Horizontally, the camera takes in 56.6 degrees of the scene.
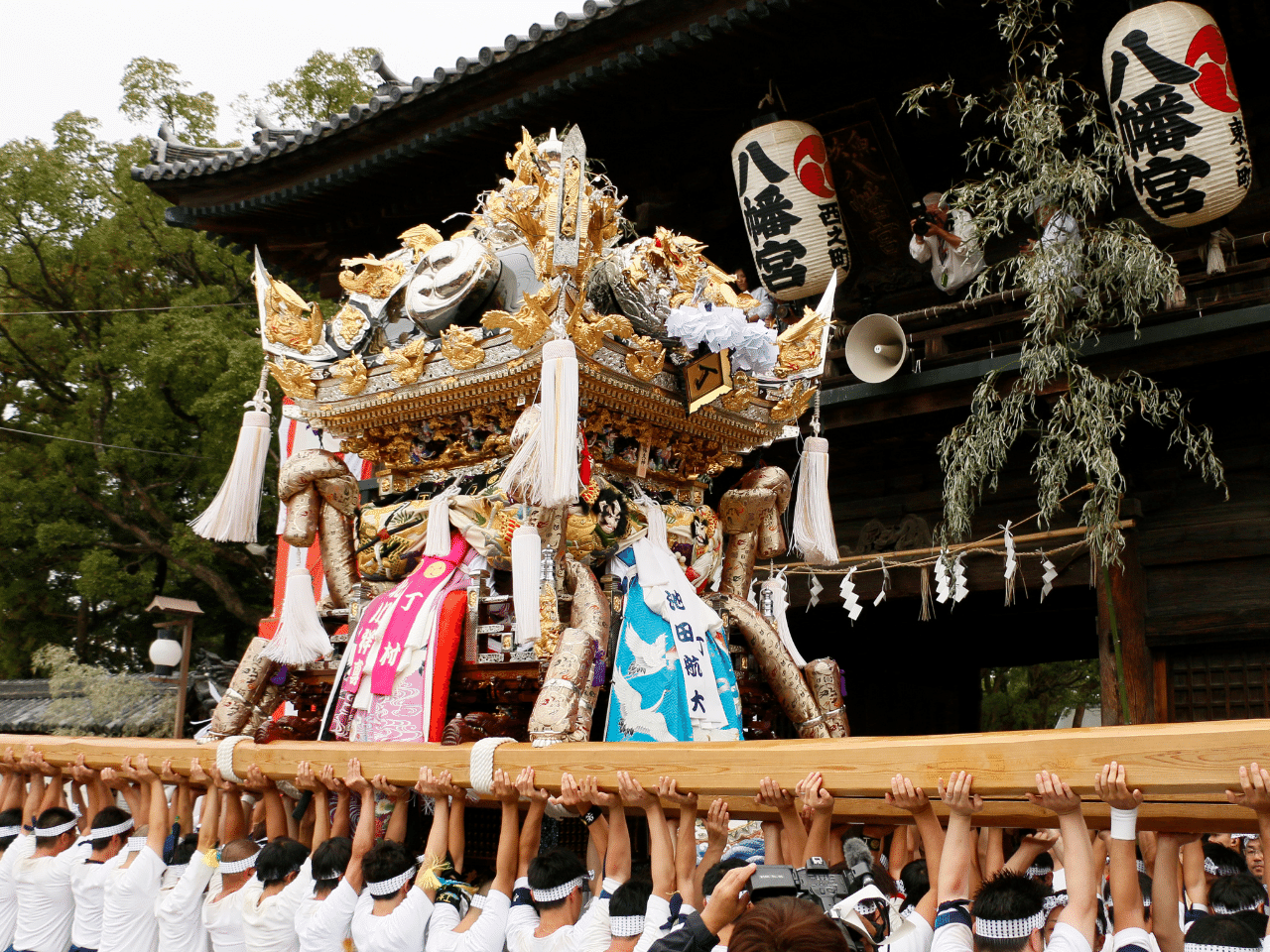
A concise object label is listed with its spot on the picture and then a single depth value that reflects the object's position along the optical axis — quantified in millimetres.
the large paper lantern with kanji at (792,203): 7680
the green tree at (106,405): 16422
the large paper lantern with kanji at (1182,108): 6219
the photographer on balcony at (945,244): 7648
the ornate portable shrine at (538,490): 4355
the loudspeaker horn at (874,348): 7719
